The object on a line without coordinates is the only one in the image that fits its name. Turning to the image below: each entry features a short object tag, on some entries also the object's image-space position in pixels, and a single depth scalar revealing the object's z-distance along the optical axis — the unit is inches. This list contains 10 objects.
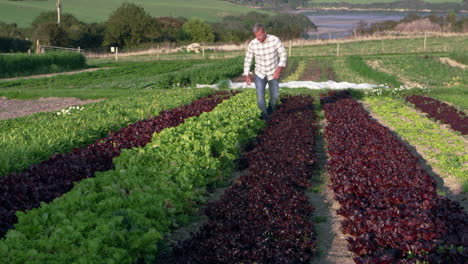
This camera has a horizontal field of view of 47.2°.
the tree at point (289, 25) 3706.0
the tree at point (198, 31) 3491.6
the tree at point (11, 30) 2977.4
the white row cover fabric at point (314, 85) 946.4
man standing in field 461.5
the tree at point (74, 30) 2410.2
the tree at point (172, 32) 3324.3
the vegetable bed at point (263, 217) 189.9
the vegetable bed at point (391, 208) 195.9
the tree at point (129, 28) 2957.7
